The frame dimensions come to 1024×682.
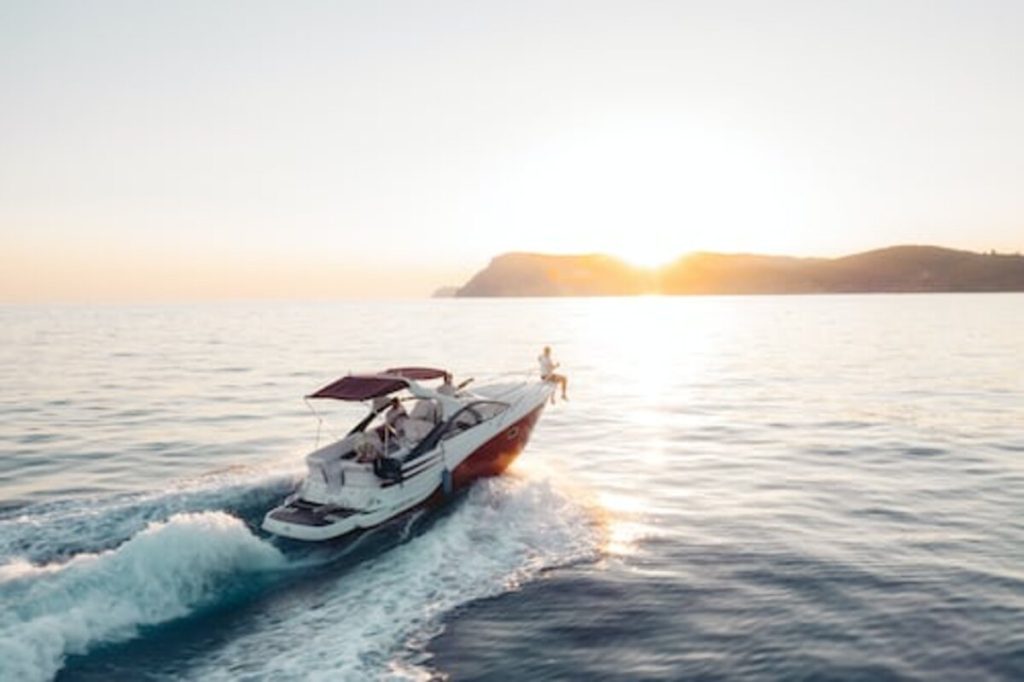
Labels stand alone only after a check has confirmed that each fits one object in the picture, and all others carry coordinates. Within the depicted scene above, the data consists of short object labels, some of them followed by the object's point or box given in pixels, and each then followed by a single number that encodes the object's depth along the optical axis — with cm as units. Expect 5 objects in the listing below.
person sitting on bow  2528
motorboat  1716
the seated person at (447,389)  2183
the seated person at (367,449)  1838
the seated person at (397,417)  2081
